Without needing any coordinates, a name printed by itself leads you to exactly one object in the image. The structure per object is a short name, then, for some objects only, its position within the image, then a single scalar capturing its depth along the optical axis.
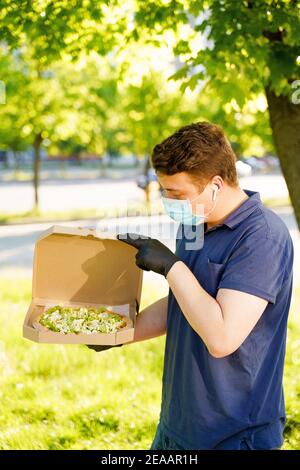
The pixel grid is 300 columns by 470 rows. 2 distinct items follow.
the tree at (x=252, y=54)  3.98
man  2.54
